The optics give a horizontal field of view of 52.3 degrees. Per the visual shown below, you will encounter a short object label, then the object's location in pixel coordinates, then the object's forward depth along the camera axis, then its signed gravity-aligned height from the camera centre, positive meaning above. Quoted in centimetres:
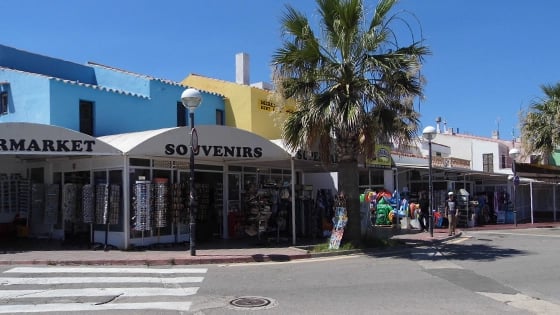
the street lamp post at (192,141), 1416 +134
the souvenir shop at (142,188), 1552 +18
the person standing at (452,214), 2216 -93
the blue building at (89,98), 1948 +357
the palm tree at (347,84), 1580 +303
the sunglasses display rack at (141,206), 1581 -35
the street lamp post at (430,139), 2117 +193
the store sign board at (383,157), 2414 +144
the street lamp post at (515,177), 2800 +63
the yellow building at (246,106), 2542 +393
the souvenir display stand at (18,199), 1869 -14
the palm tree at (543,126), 2958 +333
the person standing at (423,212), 2472 -96
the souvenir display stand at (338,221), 1608 -84
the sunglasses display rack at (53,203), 1784 -27
